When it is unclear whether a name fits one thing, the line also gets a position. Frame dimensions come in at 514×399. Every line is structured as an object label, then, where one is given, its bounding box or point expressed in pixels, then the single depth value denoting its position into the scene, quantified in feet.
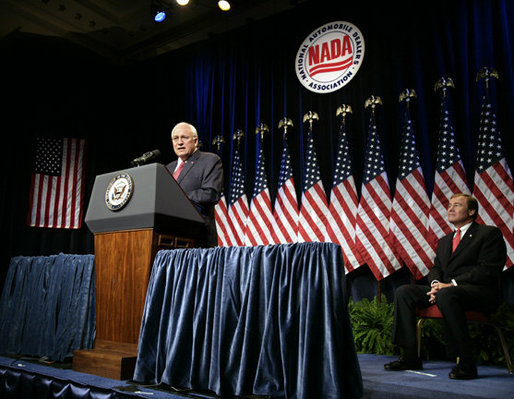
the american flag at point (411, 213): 14.05
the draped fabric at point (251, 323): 5.54
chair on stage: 10.06
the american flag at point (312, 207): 16.49
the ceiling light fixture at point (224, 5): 19.09
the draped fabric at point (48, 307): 9.96
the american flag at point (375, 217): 14.74
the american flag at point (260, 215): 17.74
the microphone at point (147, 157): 8.27
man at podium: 8.55
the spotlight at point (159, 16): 18.62
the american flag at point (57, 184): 20.20
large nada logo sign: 17.58
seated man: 9.31
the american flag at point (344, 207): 15.62
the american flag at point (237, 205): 18.49
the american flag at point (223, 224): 18.79
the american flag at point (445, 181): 13.79
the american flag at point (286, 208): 17.19
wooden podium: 7.38
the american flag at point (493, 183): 12.73
